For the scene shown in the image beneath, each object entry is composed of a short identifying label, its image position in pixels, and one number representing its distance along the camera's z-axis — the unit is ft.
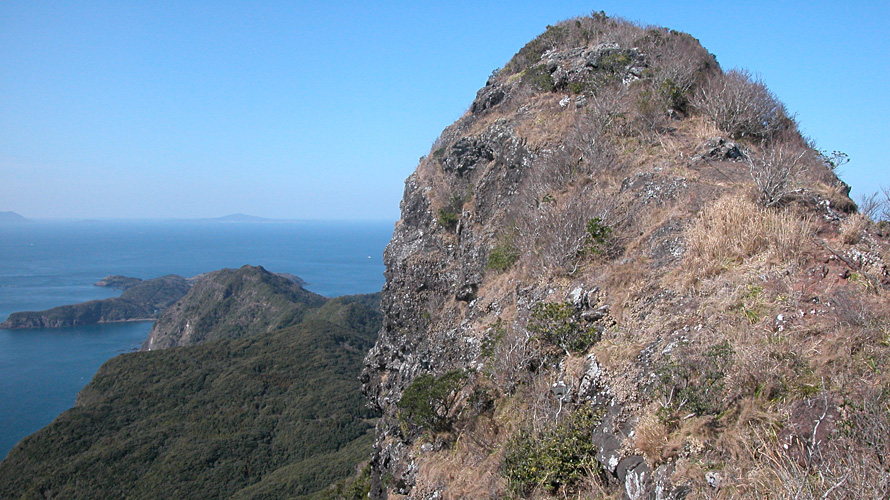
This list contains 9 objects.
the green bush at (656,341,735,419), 15.98
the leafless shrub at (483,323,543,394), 26.48
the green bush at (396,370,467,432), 29.48
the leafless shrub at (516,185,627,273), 30.40
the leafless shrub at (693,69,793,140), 38.14
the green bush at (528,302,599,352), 24.38
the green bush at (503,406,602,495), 19.24
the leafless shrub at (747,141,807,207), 24.59
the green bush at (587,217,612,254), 29.53
